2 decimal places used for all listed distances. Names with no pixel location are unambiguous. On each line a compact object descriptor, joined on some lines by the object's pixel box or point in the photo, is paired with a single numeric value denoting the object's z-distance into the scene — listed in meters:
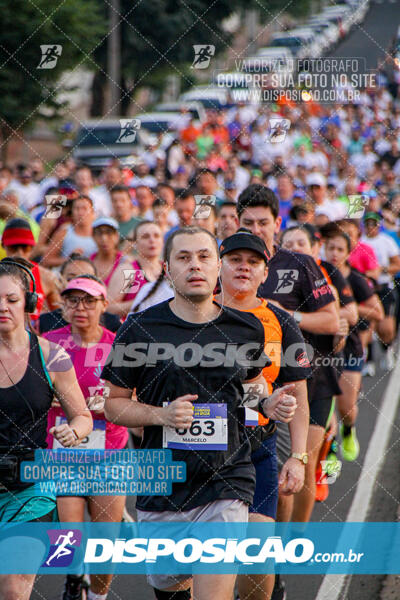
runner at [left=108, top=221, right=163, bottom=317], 15.98
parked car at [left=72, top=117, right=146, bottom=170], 52.31
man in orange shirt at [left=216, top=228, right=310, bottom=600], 10.51
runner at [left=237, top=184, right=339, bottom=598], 12.74
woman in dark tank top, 9.28
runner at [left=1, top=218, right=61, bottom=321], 15.73
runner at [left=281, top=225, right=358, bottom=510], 13.60
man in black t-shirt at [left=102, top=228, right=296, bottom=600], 8.96
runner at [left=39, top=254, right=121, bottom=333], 13.50
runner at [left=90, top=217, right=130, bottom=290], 17.75
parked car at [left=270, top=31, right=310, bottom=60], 81.50
